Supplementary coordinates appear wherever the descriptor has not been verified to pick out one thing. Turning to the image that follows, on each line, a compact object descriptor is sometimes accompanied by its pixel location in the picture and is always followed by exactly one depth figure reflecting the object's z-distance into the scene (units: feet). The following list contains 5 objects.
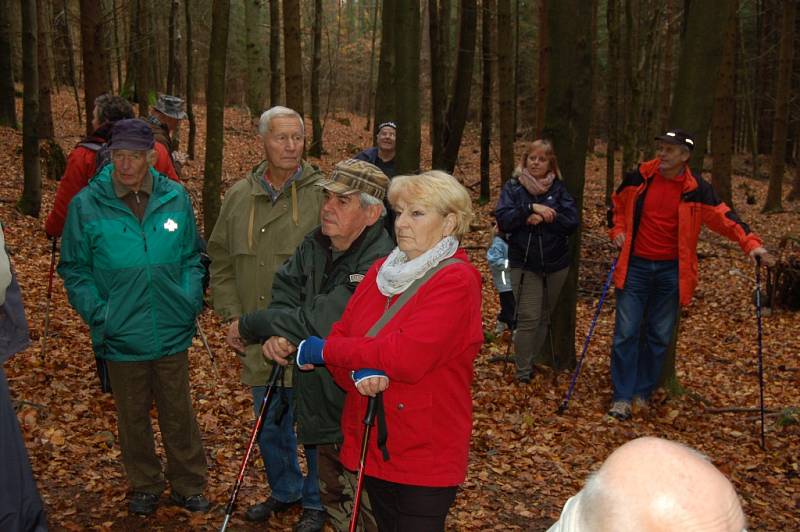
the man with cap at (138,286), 14.08
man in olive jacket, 14.05
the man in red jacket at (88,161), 18.94
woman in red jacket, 9.66
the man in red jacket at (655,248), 21.44
